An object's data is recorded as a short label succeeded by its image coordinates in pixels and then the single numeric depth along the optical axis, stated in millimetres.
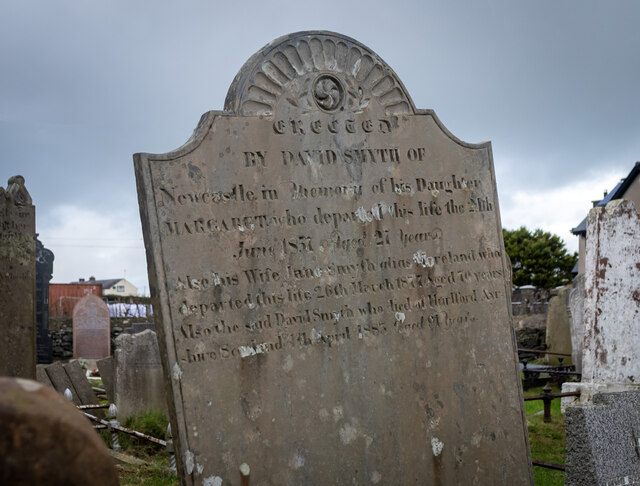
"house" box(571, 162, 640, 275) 28956
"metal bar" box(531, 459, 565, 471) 5827
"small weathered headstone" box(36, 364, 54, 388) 9785
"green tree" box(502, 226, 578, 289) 51688
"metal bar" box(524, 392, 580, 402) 7728
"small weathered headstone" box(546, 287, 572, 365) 16703
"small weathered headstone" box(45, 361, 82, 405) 9938
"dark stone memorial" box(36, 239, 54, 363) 14930
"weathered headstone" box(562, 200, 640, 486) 7793
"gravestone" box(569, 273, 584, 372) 14438
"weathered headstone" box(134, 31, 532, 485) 3996
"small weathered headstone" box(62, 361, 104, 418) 10328
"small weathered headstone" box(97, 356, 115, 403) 10361
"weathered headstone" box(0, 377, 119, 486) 1778
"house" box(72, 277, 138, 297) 74488
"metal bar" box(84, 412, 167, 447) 7419
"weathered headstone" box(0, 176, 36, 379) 7660
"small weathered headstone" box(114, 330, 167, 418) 9539
